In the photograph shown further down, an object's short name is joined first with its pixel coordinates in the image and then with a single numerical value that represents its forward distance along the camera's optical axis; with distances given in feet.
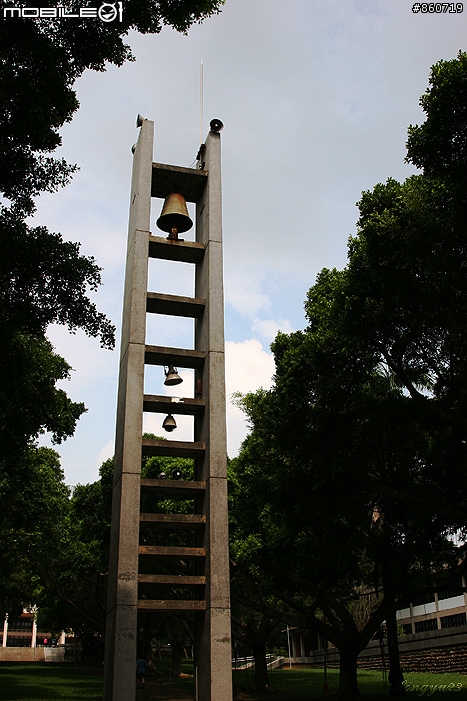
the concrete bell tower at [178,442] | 42.68
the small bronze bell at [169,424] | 49.49
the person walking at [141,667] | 93.39
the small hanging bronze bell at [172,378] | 50.08
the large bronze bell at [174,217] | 52.31
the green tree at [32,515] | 76.38
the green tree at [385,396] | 48.24
